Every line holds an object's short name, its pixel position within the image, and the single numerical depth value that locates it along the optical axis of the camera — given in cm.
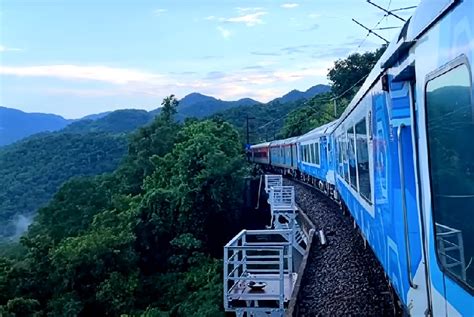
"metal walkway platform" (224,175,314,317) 942
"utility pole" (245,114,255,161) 5142
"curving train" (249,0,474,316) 237
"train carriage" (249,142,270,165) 4324
